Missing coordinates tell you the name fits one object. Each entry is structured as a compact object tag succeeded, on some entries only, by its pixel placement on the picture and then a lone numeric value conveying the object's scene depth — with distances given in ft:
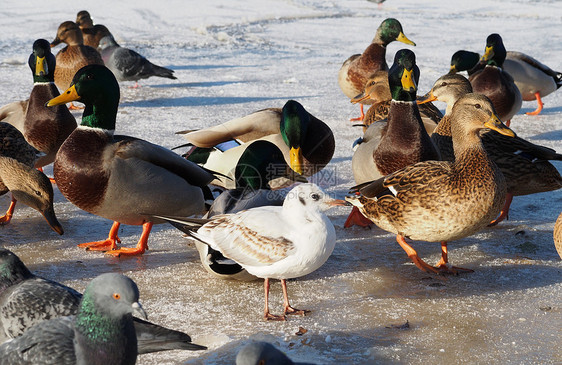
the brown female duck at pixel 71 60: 26.81
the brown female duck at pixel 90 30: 33.71
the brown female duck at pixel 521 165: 15.53
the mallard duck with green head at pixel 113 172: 13.53
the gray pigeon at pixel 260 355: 7.00
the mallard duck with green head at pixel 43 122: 17.66
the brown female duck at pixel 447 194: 12.45
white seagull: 10.78
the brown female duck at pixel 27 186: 14.29
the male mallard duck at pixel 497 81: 22.68
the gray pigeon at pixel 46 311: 8.54
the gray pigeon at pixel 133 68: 29.84
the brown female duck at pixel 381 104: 19.53
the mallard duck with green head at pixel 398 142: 15.33
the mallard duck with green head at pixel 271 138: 16.75
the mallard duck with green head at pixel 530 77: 26.50
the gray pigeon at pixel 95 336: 7.44
